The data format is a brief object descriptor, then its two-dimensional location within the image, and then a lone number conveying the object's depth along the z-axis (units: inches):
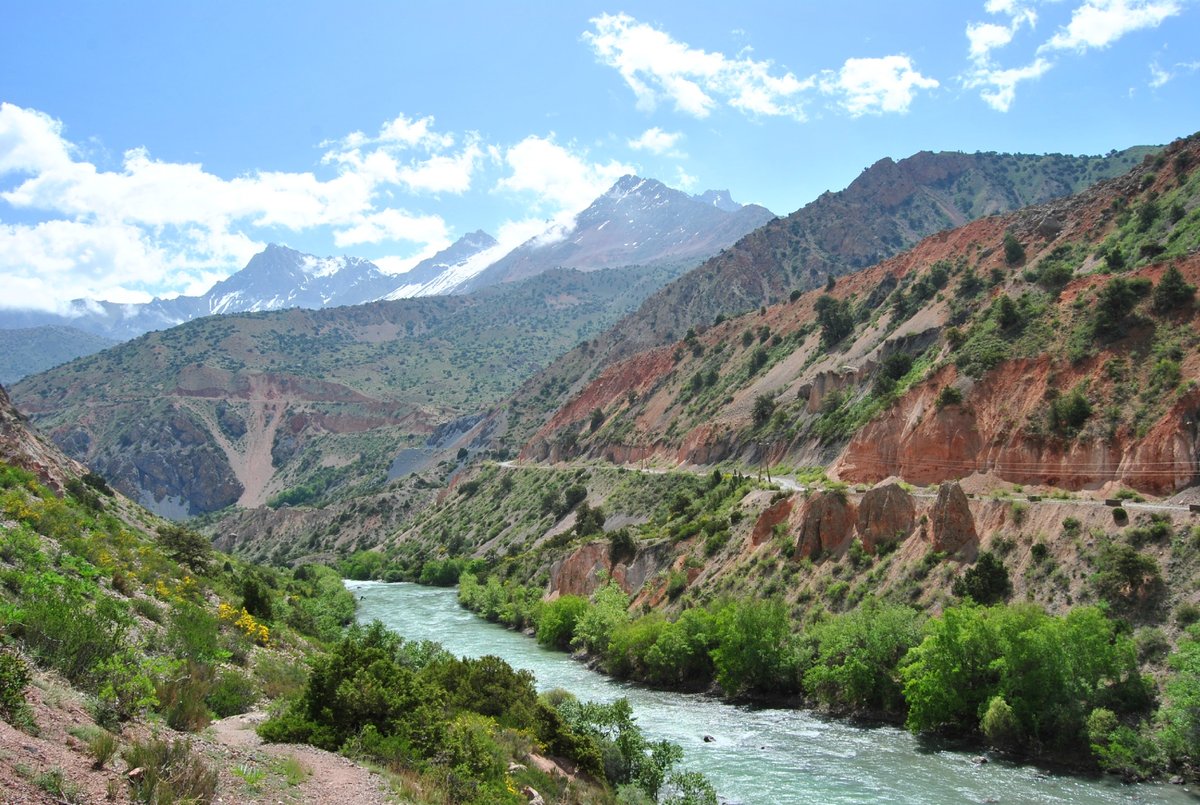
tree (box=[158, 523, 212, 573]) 1587.1
